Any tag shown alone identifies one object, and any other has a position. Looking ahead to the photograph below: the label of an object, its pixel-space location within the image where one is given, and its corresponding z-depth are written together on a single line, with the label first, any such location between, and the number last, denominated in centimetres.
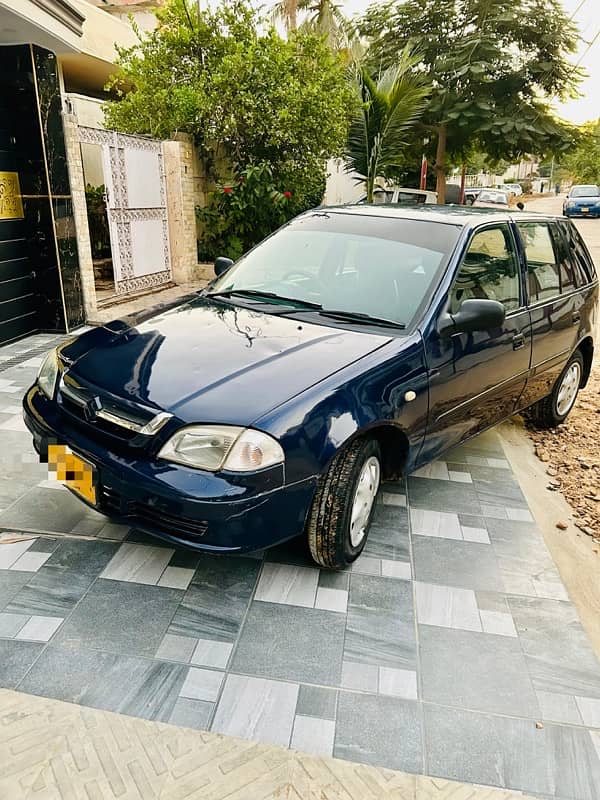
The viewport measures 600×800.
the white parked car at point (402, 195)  1344
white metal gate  813
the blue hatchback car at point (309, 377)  246
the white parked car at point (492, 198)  2581
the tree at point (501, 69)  1509
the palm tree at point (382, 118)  1008
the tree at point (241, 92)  950
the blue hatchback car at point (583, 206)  2877
